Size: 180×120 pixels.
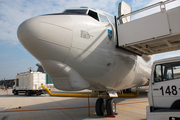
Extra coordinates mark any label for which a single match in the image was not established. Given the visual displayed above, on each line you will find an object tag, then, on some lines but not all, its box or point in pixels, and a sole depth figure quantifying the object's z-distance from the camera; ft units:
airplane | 13.53
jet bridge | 17.28
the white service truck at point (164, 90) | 12.75
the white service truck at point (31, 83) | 71.77
